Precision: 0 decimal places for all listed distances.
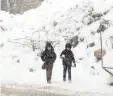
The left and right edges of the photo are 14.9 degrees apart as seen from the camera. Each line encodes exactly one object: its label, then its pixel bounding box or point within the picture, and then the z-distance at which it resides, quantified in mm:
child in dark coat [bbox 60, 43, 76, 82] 17109
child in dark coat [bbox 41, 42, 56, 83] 16938
